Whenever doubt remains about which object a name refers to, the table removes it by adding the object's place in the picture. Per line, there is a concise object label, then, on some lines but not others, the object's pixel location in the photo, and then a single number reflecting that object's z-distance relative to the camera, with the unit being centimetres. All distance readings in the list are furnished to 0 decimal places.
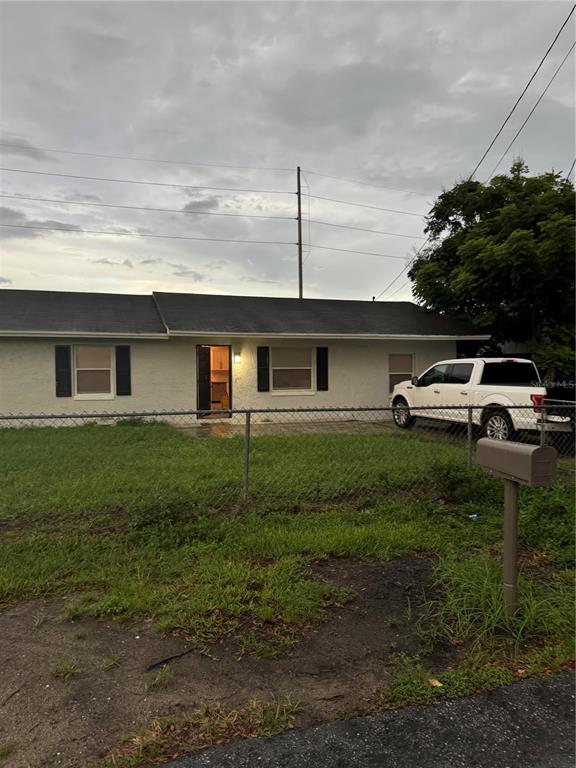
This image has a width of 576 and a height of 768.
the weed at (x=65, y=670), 232
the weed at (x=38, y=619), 279
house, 1159
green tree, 1082
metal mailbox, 260
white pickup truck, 846
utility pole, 2534
